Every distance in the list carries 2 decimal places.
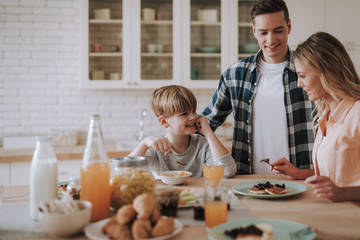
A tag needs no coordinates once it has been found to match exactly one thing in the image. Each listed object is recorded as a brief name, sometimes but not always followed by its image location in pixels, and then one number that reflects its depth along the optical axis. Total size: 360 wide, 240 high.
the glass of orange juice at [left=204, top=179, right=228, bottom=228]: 1.14
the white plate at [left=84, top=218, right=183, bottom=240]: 1.03
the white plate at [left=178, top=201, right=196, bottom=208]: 1.35
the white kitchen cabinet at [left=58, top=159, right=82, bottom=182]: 3.24
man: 2.30
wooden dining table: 1.09
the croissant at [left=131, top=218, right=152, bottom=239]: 1.00
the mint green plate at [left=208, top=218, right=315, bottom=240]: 1.03
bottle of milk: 1.22
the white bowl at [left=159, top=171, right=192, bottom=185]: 1.68
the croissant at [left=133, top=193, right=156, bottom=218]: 1.05
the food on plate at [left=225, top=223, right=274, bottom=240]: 0.98
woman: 1.60
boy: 1.95
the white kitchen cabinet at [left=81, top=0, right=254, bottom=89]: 3.63
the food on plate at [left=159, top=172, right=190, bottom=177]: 1.73
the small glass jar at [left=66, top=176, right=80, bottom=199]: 1.42
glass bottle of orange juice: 1.21
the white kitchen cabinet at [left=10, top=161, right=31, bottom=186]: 3.17
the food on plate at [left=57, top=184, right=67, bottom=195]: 1.50
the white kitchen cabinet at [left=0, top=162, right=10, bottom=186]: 3.15
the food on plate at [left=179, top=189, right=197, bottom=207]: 1.37
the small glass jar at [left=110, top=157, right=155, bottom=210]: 1.24
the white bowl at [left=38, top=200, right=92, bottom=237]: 1.03
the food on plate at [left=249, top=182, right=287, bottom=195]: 1.49
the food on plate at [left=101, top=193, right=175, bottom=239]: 1.01
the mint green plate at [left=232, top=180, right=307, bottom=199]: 1.45
